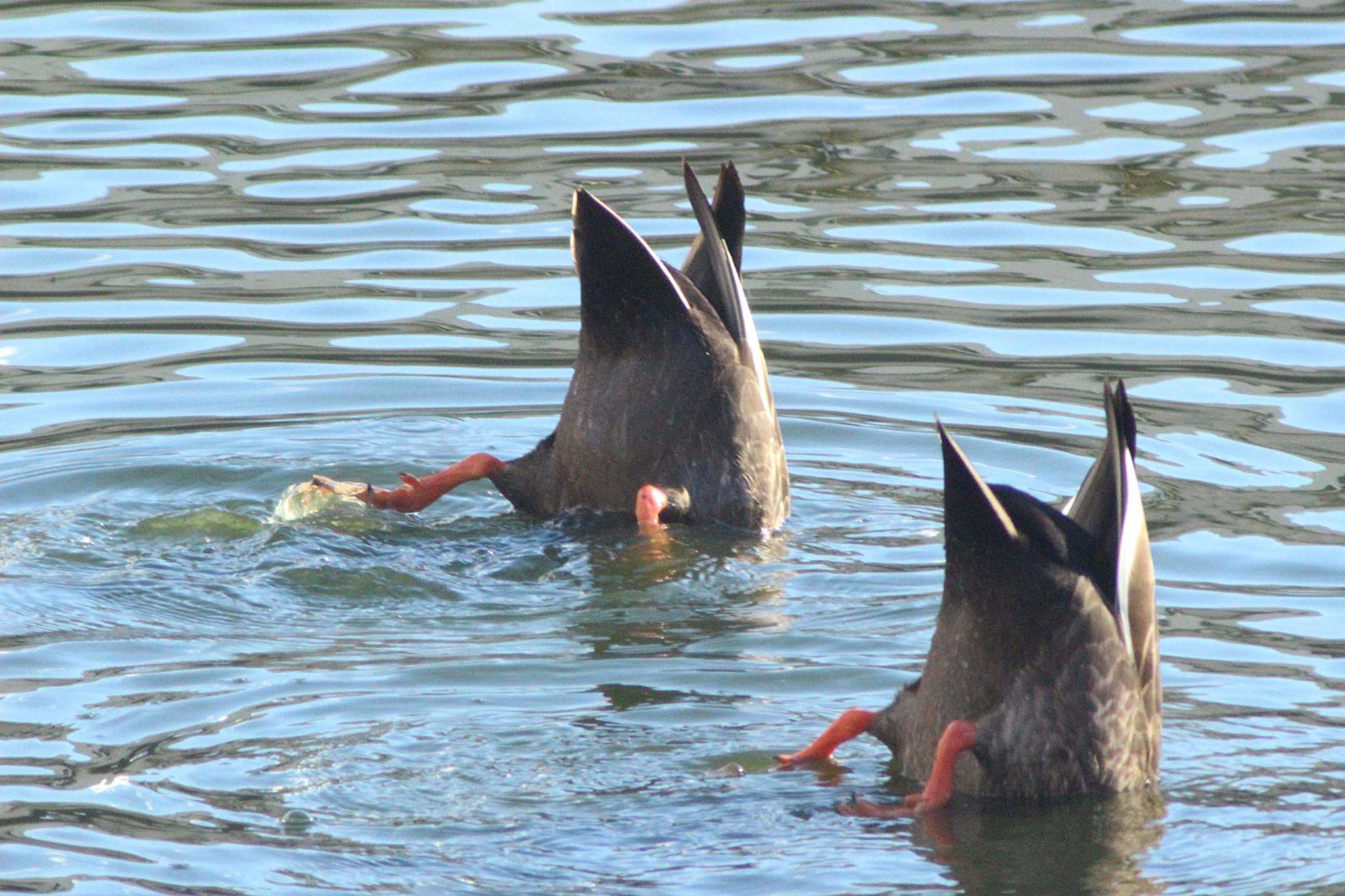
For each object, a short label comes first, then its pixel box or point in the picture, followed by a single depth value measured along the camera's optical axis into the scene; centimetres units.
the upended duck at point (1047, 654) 973
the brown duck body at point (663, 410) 1384
